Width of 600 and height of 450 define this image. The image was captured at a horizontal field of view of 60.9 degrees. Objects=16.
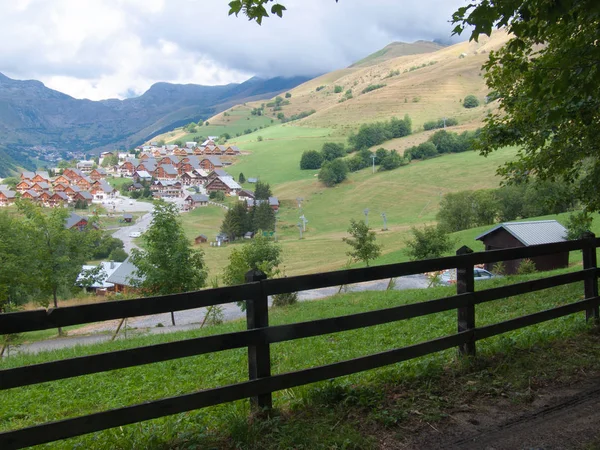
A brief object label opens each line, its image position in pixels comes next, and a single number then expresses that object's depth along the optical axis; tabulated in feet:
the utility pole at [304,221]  320.09
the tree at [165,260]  103.14
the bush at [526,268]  91.40
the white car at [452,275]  107.67
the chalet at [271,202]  353.14
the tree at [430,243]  136.77
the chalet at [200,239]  295.07
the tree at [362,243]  141.08
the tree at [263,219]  314.35
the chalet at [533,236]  117.60
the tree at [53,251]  106.63
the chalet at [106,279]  170.86
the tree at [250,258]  118.21
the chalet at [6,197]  323.04
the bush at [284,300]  86.33
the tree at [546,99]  17.87
